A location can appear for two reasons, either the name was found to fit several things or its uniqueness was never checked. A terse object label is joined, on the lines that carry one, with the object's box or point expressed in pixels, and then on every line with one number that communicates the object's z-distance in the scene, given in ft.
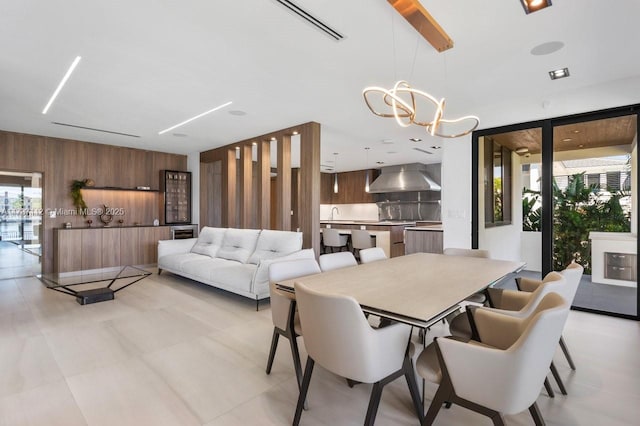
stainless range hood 29.48
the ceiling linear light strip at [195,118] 14.49
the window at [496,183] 16.57
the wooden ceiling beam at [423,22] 6.81
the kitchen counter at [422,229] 19.64
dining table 5.06
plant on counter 21.03
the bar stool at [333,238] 24.70
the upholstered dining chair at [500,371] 3.99
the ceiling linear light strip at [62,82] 10.37
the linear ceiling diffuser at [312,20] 7.39
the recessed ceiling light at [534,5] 7.21
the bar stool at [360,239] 23.26
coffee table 13.57
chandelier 7.94
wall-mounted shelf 21.73
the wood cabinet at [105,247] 19.60
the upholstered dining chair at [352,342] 4.71
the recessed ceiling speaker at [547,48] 9.09
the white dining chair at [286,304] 6.82
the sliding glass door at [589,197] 12.45
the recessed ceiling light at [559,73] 10.86
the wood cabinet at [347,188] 34.60
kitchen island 23.43
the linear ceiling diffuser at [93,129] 17.40
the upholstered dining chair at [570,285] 6.49
